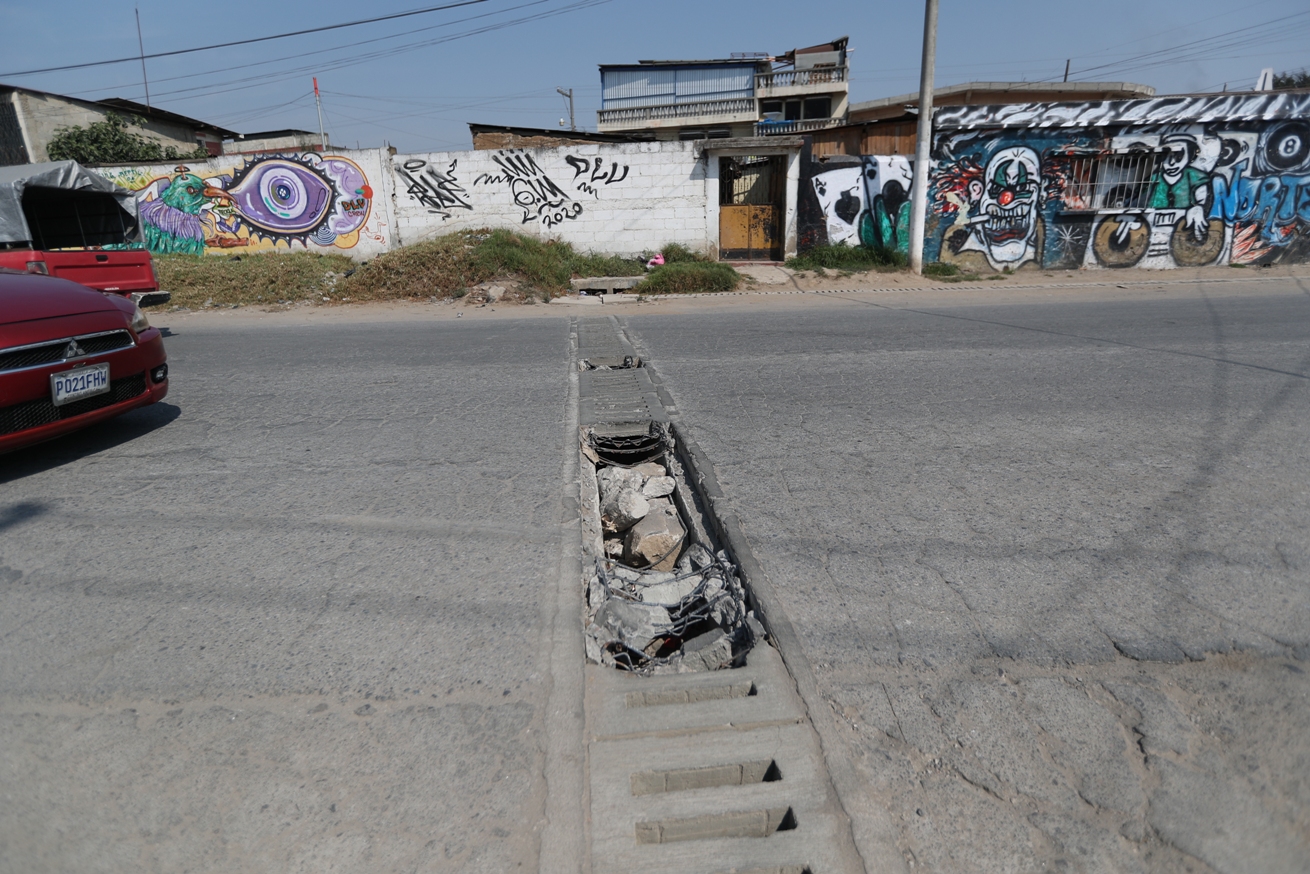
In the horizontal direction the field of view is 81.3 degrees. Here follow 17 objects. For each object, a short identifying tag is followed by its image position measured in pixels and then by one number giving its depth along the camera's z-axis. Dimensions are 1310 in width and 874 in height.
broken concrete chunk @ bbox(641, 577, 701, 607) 3.39
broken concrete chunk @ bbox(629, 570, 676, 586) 3.47
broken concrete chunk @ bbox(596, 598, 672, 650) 3.04
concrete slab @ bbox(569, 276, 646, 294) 14.68
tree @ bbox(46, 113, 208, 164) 23.83
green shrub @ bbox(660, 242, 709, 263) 16.45
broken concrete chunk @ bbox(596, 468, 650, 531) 4.36
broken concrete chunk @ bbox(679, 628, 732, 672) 2.86
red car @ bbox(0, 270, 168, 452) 4.23
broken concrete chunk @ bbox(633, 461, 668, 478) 4.94
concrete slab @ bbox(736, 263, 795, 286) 15.09
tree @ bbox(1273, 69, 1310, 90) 41.88
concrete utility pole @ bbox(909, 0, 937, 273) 14.35
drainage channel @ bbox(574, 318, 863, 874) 1.93
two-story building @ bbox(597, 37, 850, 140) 38.94
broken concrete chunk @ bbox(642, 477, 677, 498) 4.54
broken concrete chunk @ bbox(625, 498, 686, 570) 3.98
